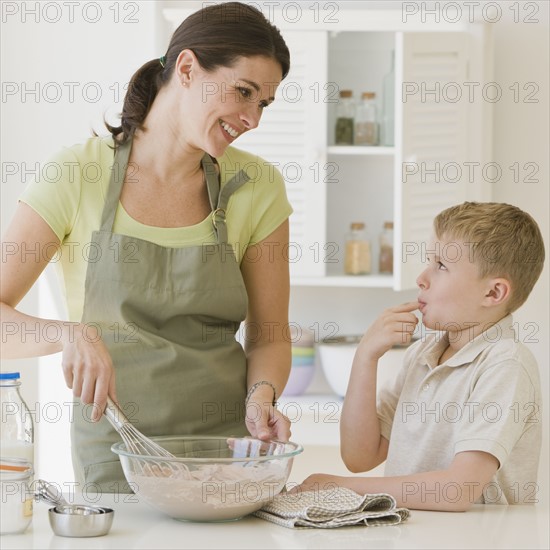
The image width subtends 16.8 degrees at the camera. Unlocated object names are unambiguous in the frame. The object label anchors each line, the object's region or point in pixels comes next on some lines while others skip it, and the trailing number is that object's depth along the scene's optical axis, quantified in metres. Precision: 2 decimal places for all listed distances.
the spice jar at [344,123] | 3.99
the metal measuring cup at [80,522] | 2.34
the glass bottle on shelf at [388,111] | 3.95
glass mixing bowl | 2.36
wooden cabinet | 3.83
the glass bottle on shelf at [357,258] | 3.99
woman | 2.70
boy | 2.53
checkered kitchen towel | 2.39
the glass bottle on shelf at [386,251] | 4.01
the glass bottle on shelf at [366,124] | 3.97
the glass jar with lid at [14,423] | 2.34
